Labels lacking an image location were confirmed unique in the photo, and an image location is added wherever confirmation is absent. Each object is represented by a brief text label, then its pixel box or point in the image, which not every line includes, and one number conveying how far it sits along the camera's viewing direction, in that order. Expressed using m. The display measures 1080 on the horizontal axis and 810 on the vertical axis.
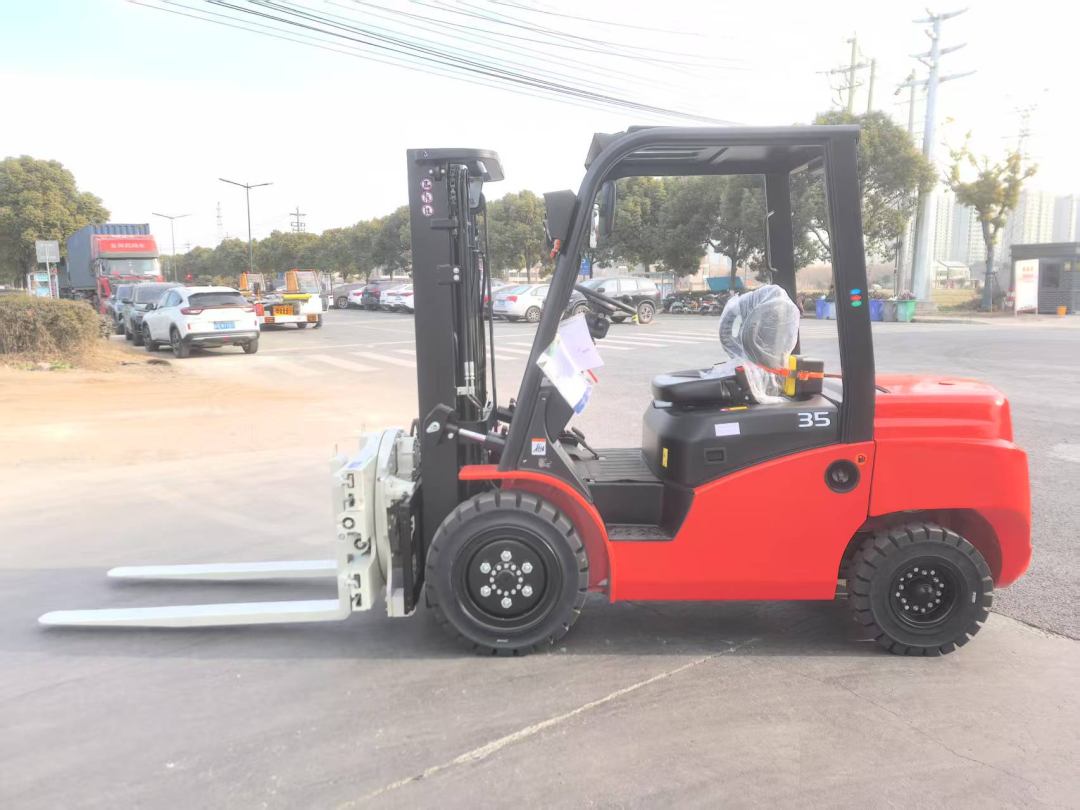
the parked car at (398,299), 38.94
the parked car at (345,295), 47.37
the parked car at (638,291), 27.47
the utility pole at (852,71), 39.16
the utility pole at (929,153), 32.59
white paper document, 3.58
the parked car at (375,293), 42.19
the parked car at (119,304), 25.09
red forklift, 3.60
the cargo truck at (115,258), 30.70
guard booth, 30.83
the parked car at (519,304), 30.09
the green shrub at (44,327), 14.88
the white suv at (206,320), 18.45
